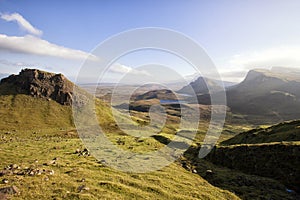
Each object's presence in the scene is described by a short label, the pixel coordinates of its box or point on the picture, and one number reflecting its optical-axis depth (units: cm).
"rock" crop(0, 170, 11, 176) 2657
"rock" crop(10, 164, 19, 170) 2939
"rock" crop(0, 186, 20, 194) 2144
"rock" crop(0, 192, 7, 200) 2061
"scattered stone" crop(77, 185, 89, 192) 2475
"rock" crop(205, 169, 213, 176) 3822
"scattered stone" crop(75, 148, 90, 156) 4303
